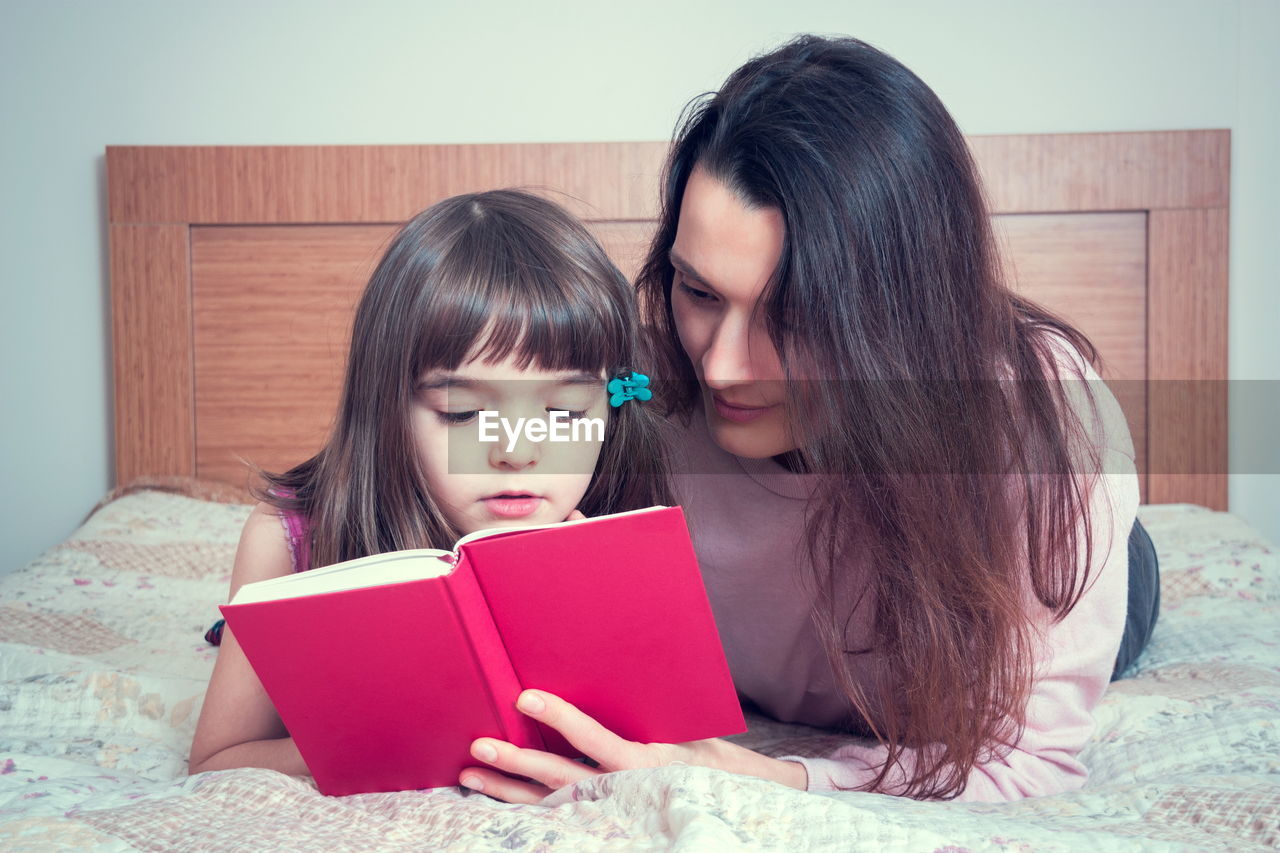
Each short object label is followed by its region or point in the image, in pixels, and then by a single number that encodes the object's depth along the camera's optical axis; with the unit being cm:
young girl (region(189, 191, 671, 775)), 88
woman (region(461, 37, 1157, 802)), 83
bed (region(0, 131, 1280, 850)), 64
